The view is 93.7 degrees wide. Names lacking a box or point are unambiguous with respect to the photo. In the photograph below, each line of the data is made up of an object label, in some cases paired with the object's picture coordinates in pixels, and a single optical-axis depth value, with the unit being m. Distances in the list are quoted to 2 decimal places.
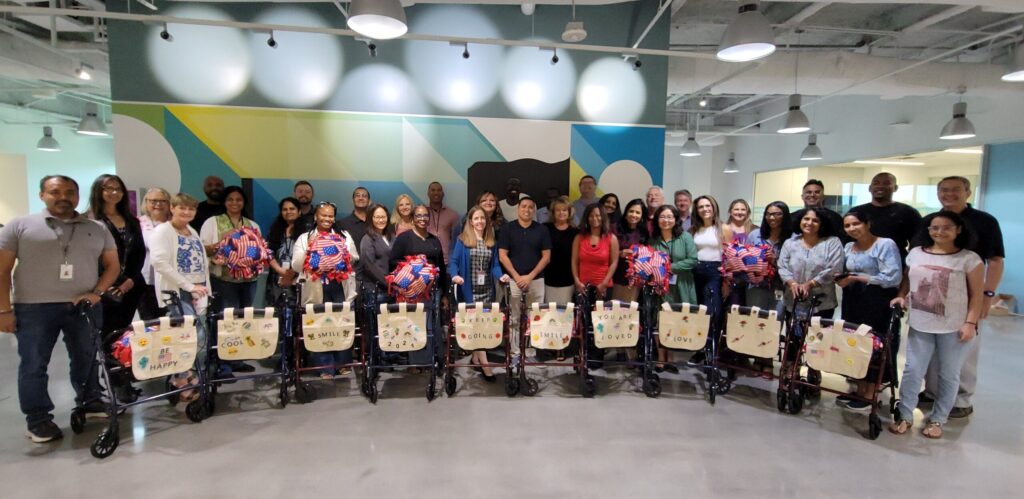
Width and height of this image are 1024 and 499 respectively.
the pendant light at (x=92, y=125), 9.45
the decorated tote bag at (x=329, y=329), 3.81
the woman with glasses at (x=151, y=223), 3.79
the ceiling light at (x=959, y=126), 7.11
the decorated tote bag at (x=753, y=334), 3.88
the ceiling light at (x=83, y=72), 6.58
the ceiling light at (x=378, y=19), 3.21
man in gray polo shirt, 3.09
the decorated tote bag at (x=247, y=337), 3.64
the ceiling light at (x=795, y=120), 7.04
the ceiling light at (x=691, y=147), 10.95
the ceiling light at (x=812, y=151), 10.27
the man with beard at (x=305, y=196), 5.21
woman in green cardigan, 4.59
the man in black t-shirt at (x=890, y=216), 3.97
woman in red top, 4.57
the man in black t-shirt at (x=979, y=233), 3.50
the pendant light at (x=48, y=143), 11.12
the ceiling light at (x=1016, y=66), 4.67
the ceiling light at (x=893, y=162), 11.09
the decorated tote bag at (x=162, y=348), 3.23
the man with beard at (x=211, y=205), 4.87
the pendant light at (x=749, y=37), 3.53
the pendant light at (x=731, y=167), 14.73
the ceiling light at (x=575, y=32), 4.82
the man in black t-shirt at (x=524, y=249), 4.50
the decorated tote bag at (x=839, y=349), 3.43
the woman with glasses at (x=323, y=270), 4.19
